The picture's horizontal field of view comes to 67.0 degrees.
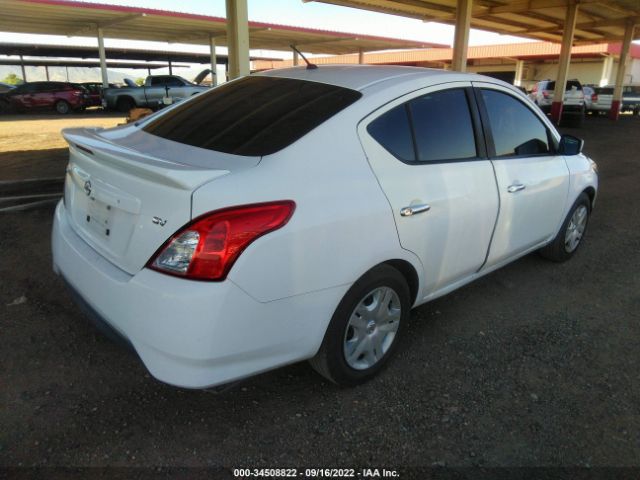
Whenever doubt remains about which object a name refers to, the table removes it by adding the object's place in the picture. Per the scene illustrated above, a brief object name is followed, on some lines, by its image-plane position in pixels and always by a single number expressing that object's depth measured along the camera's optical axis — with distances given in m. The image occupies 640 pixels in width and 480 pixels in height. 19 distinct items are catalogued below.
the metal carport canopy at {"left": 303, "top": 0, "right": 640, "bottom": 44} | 16.44
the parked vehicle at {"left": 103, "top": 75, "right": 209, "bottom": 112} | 22.33
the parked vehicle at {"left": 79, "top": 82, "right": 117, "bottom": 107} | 25.58
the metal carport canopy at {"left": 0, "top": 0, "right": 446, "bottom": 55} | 19.41
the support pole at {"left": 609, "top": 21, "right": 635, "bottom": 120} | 20.88
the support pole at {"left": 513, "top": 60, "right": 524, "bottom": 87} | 39.25
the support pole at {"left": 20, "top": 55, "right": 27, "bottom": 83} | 35.32
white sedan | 1.87
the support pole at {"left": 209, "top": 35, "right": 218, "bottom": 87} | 27.10
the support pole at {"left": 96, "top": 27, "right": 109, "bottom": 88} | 23.20
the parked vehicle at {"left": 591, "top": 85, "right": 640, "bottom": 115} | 25.08
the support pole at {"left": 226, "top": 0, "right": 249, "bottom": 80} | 8.62
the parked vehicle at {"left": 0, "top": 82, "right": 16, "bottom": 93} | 23.45
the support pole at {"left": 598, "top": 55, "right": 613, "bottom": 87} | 36.00
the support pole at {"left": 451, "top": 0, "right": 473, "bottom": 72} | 14.98
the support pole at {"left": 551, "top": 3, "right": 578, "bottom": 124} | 18.22
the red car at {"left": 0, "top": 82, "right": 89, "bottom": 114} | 22.97
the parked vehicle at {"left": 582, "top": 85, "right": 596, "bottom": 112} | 24.64
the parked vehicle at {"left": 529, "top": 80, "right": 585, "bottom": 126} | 19.69
